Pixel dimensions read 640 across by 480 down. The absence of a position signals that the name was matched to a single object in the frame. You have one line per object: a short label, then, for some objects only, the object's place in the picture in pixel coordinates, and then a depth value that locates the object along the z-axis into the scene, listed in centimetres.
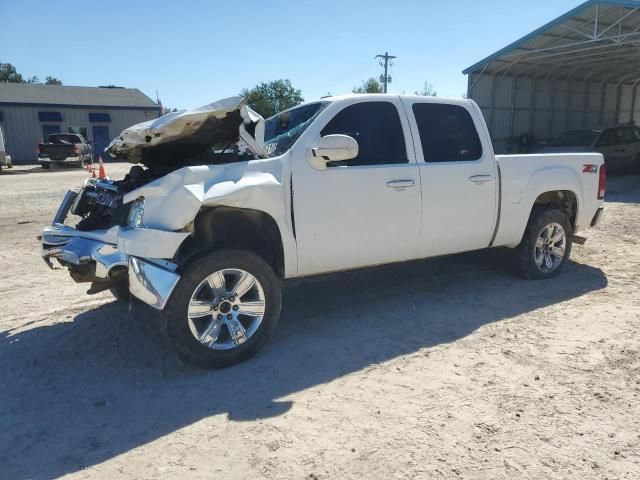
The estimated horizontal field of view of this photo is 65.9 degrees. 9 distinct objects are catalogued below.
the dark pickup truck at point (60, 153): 2481
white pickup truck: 357
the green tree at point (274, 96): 5875
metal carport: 1766
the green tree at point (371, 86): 6424
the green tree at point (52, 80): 8312
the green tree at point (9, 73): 7300
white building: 3288
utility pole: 5506
